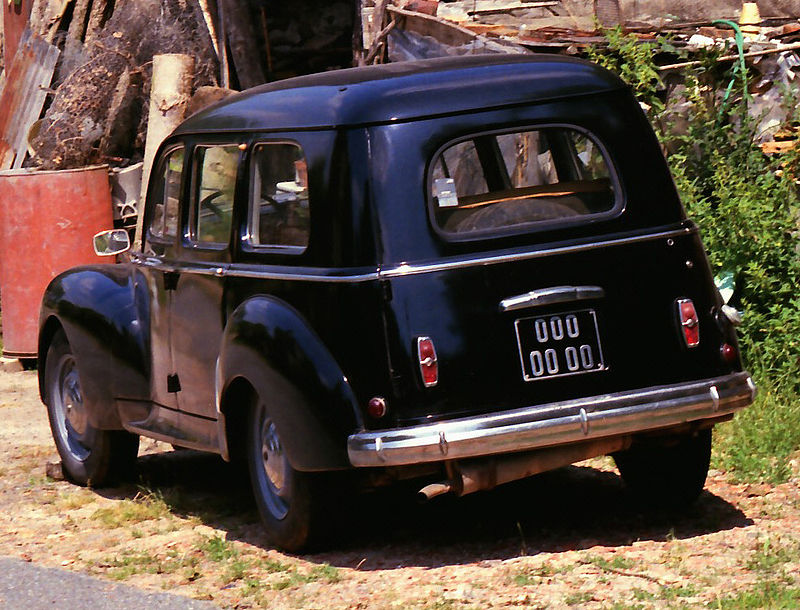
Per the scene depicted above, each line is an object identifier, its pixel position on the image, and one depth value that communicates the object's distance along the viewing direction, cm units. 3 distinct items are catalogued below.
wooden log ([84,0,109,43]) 1569
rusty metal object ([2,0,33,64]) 1703
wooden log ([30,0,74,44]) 1578
